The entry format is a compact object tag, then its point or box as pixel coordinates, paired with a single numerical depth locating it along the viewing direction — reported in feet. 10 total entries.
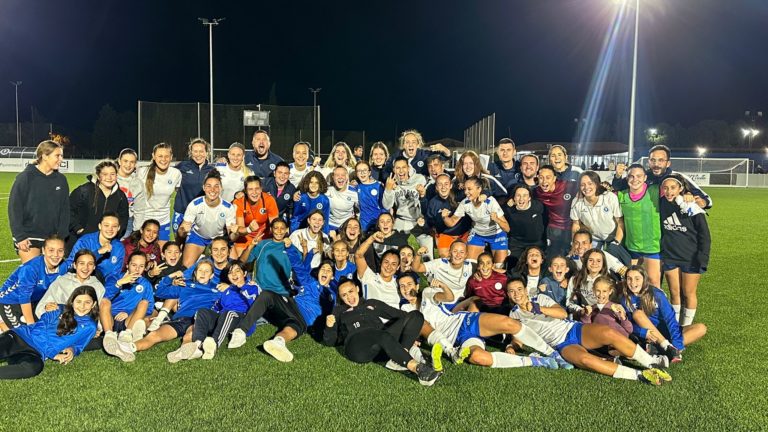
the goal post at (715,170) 104.17
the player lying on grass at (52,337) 12.76
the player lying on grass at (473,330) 13.61
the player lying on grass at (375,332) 13.03
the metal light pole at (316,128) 100.22
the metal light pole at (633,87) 61.67
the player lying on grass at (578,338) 12.82
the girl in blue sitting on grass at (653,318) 14.15
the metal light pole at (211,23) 79.49
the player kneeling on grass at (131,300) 14.99
